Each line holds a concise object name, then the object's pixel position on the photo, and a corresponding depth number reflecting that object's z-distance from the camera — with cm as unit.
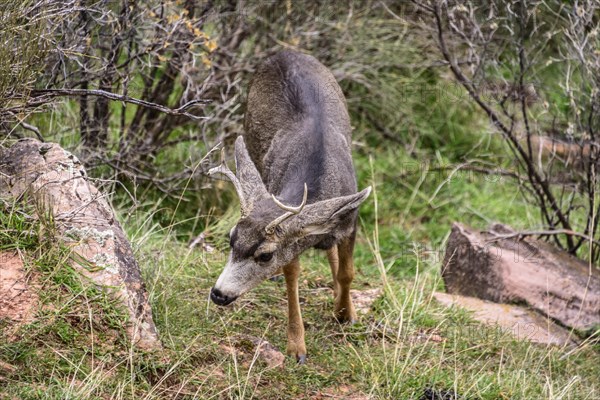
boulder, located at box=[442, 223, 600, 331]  1410
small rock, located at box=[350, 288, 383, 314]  1295
